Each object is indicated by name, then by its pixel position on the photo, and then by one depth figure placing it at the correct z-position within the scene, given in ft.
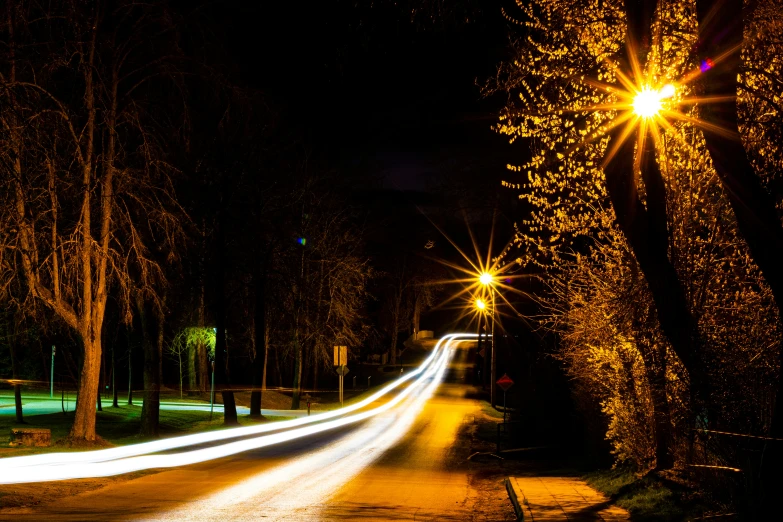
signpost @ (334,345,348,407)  140.26
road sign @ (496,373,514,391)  92.27
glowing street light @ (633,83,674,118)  30.73
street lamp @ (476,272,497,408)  115.52
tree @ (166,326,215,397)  149.59
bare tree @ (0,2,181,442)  60.08
